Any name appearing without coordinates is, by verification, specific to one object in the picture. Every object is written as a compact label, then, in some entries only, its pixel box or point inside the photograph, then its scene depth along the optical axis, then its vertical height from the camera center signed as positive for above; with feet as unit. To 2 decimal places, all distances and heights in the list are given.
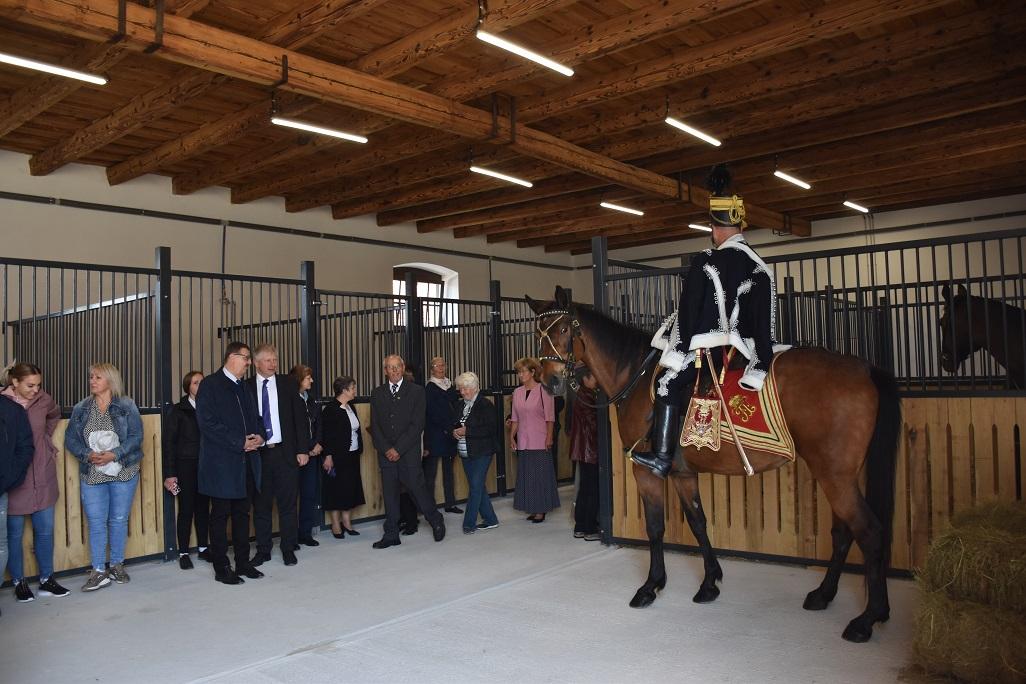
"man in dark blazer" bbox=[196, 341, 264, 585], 14.65 -1.50
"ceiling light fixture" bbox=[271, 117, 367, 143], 22.41 +6.98
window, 38.99 +4.32
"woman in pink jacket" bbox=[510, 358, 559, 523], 19.86 -2.06
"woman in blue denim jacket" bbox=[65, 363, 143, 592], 14.73 -1.58
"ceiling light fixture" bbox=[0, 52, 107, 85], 17.60 +7.03
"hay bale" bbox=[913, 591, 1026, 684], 8.11 -3.01
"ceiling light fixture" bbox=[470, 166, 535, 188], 28.73 +7.00
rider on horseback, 11.58 +0.62
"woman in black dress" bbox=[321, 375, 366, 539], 18.66 -2.06
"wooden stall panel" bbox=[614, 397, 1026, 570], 12.68 -2.31
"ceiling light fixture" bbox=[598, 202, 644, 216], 34.63 +6.80
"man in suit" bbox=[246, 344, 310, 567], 15.74 -1.52
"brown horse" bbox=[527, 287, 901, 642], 10.91 -1.45
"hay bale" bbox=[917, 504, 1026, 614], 8.36 -2.27
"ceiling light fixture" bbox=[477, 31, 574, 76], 17.66 +7.25
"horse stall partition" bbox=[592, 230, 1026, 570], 12.73 -1.72
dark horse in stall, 14.75 +0.49
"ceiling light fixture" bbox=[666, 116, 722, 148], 24.23 +7.20
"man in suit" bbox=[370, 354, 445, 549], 18.04 -1.61
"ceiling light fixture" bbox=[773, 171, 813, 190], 30.01 +6.89
